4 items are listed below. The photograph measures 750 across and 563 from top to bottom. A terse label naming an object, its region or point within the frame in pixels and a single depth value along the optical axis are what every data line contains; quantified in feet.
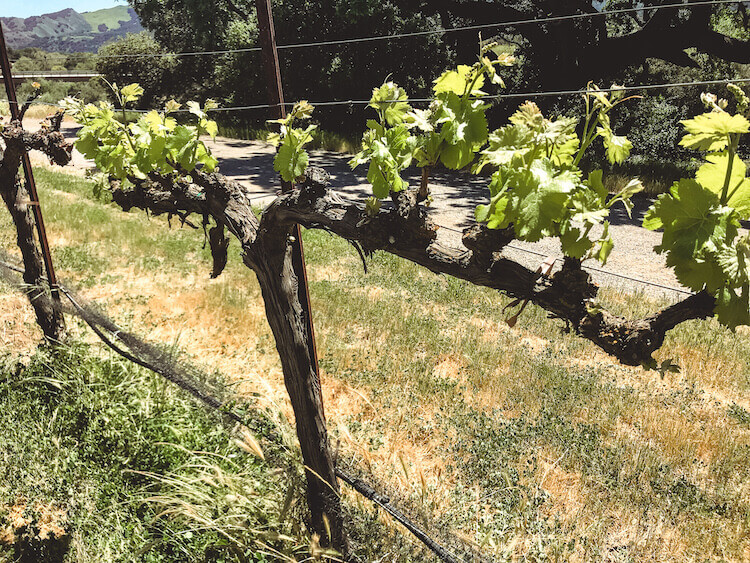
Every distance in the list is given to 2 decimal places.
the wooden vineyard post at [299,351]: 8.77
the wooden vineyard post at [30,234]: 15.60
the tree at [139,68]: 80.64
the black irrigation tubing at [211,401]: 9.52
